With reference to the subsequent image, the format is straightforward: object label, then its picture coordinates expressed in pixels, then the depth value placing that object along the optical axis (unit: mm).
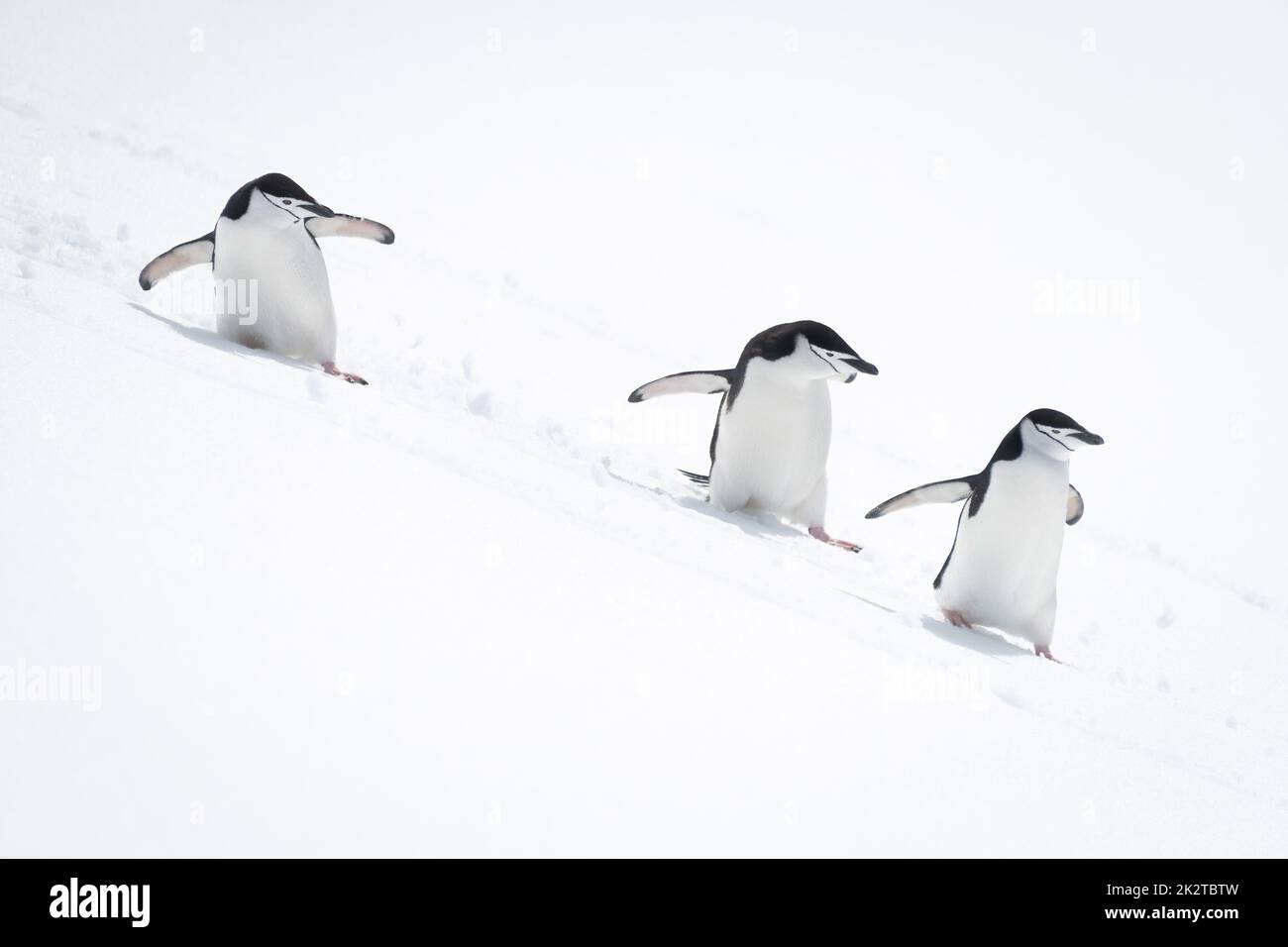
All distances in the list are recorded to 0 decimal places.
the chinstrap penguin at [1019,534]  7746
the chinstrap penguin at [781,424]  8859
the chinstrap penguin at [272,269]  8937
